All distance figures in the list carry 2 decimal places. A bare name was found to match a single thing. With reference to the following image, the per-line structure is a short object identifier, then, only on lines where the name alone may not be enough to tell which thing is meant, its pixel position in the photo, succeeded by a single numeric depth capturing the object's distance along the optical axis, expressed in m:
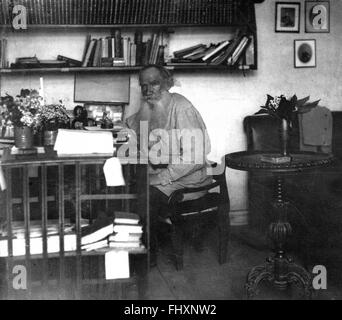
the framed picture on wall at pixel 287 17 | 4.84
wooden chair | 3.52
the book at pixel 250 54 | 4.68
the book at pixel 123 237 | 2.70
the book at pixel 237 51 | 4.61
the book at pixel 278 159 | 2.98
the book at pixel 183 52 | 4.60
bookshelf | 4.39
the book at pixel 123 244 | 2.69
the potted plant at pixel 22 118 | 2.86
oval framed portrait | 4.92
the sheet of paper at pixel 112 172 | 2.64
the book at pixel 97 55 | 4.53
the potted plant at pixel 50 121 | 3.20
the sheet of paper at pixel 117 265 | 2.69
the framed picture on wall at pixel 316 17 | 4.92
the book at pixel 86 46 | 4.54
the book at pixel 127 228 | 2.71
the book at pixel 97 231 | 2.67
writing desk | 2.57
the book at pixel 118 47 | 4.53
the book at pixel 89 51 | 4.52
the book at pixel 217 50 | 4.58
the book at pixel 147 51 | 4.54
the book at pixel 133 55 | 4.55
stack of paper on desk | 2.72
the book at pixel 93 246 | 2.67
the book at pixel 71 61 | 4.48
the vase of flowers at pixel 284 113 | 3.11
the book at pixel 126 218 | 2.73
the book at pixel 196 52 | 4.57
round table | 2.96
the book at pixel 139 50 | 4.55
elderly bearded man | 3.69
